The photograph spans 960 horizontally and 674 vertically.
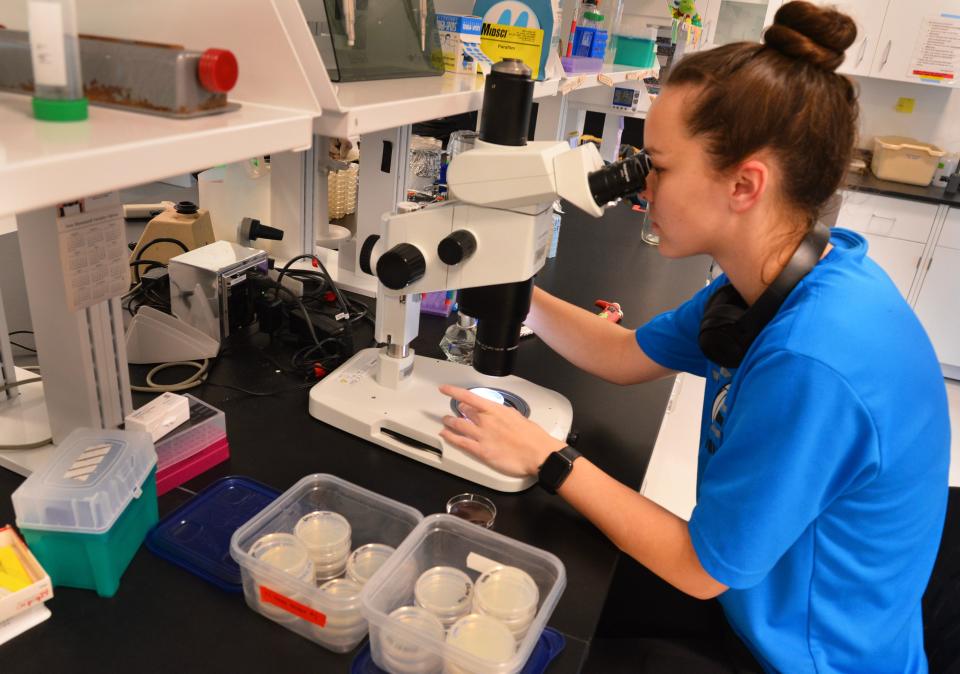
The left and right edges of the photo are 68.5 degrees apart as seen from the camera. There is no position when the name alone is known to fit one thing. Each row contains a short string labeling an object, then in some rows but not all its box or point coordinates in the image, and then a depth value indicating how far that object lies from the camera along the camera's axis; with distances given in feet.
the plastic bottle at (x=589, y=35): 6.58
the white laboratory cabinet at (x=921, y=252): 12.67
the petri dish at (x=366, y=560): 2.88
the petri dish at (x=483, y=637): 2.57
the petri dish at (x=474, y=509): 3.38
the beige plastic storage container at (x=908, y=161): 13.15
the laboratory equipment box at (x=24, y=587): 2.52
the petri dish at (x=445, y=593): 2.76
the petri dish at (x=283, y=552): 2.79
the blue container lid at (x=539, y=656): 2.64
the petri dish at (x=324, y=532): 2.92
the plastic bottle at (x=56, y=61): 1.92
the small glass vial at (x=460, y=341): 4.86
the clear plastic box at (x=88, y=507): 2.61
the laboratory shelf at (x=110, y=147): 1.70
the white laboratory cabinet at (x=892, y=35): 12.89
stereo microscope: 3.05
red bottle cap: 2.21
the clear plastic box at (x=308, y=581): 2.65
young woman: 2.83
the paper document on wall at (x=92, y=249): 2.93
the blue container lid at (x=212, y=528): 2.93
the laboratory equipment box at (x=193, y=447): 3.32
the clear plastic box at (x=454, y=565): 2.51
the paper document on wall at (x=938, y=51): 12.75
